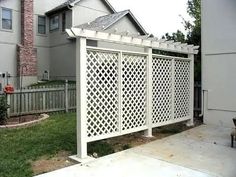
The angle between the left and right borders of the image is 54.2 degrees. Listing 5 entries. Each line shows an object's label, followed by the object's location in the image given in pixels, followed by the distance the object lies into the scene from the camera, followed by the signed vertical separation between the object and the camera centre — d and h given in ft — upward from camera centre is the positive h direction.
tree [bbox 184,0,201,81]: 29.58 +6.20
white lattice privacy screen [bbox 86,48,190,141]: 16.19 -0.75
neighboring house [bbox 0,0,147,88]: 51.83 +12.37
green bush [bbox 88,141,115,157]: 16.32 -4.82
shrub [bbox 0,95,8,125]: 23.74 -2.91
